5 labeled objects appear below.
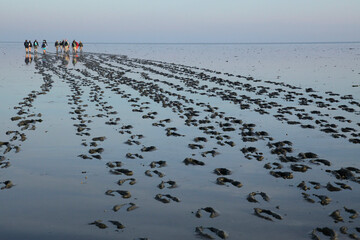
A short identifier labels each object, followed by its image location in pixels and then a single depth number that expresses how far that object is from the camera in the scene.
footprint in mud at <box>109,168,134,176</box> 9.63
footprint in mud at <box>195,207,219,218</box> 7.27
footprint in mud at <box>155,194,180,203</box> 7.97
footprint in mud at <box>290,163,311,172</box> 9.86
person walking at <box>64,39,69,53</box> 70.94
